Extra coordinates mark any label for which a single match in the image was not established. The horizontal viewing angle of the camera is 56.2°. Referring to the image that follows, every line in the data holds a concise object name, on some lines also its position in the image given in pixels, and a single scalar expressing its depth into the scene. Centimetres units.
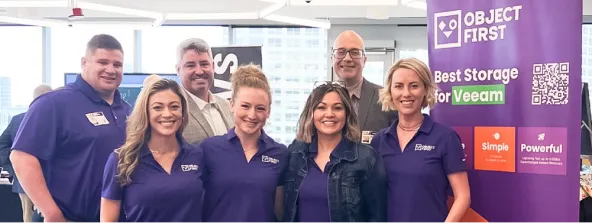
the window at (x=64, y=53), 910
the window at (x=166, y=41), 910
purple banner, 247
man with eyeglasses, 317
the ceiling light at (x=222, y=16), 693
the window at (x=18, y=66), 910
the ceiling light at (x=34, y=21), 704
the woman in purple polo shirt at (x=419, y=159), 242
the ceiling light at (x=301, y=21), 708
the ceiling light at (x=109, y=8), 626
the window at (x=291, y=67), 909
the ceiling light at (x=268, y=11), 690
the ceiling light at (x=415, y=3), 590
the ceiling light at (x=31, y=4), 580
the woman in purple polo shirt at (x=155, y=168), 225
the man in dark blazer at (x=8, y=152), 432
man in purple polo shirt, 261
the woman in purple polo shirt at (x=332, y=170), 235
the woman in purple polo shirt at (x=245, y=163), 238
